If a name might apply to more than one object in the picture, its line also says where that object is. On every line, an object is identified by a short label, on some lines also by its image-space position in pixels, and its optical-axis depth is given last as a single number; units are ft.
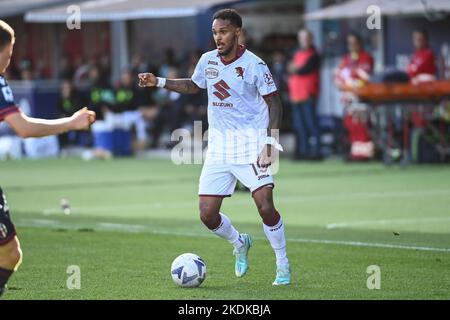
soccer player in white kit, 34.32
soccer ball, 33.68
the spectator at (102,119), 95.20
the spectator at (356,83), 81.10
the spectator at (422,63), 78.18
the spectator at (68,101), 99.60
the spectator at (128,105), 96.12
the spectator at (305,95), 82.79
